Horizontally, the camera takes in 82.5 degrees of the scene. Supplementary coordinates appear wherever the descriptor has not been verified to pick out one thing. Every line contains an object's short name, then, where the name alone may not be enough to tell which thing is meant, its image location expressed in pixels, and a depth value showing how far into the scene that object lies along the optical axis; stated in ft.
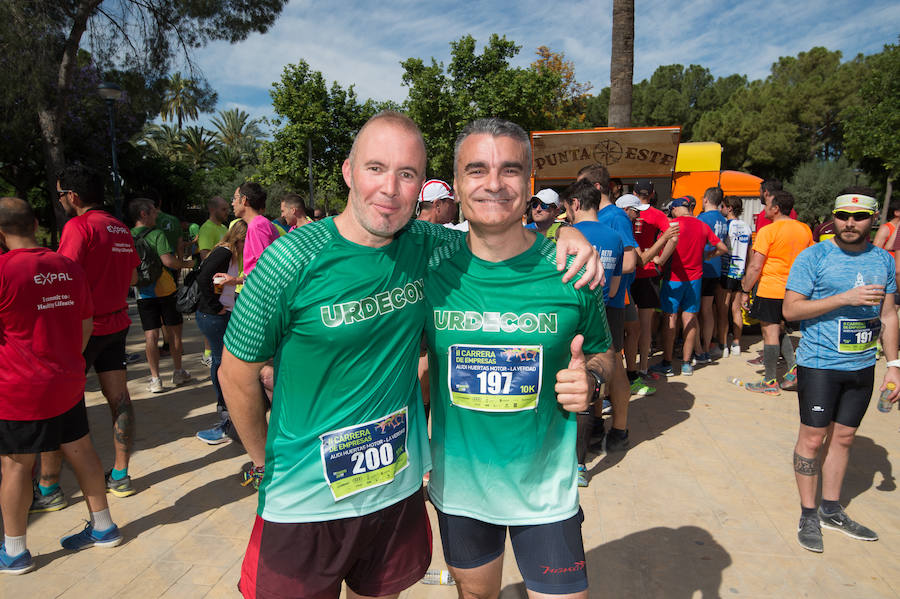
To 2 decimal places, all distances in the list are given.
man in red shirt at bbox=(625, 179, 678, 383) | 20.74
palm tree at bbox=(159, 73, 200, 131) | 49.98
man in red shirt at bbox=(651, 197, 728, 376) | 22.21
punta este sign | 29.32
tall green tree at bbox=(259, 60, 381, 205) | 90.53
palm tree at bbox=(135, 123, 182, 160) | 155.22
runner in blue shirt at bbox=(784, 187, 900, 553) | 10.39
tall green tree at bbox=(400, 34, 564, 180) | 81.35
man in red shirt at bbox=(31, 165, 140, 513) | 12.44
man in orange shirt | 19.25
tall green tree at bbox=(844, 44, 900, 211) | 73.72
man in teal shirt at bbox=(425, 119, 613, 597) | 6.04
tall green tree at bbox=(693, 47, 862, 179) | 105.60
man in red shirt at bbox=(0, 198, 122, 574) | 9.55
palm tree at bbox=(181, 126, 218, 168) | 176.76
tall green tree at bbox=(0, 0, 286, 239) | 39.14
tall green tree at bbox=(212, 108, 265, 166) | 192.03
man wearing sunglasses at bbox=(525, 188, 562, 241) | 16.07
